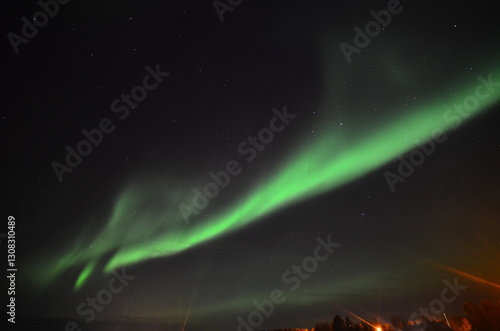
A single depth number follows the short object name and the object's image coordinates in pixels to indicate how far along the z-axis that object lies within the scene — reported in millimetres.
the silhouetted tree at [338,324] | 53688
